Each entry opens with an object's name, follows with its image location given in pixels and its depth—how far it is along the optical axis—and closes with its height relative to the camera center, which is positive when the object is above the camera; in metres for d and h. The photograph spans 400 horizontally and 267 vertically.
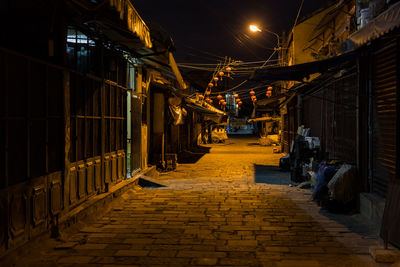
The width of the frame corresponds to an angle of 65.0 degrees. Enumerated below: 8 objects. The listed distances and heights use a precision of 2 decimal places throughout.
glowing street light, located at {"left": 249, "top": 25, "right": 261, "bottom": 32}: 18.83 +6.02
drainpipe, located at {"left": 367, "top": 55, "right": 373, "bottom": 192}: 7.16 +0.06
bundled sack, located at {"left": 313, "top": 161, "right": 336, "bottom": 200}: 8.00 -1.34
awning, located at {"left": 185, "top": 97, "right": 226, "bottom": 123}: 19.44 +1.34
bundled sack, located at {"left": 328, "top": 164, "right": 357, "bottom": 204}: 7.30 -1.36
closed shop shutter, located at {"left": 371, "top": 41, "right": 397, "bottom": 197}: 6.15 +0.26
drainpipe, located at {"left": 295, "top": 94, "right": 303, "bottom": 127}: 16.92 +1.11
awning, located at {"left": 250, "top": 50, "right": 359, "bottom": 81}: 7.21 +1.46
